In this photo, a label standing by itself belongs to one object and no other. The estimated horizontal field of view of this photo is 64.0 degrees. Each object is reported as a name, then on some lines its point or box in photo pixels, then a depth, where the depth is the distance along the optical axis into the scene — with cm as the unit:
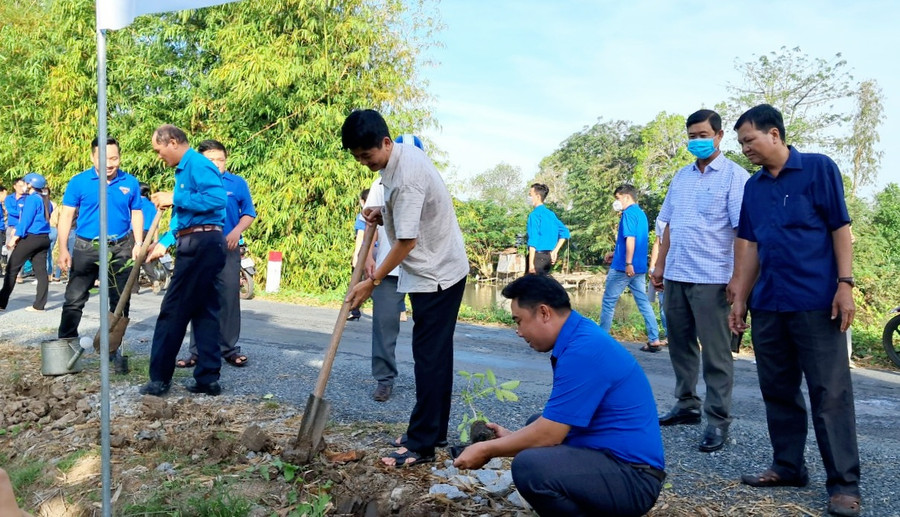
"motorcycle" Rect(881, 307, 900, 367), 898
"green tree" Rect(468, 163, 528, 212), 5572
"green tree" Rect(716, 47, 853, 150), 2283
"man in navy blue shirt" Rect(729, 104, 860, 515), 339
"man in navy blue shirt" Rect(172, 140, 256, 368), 634
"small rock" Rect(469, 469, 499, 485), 364
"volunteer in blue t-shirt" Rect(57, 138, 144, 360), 623
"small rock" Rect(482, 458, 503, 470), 389
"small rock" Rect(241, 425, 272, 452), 403
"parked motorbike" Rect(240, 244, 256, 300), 1342
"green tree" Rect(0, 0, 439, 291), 1617
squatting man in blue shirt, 276
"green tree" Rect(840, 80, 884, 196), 2545
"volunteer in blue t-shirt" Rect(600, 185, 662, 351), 828
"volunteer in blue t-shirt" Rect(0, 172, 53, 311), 980
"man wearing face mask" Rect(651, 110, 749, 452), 437
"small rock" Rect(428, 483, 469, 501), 347
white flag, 289
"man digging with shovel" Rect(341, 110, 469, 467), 377
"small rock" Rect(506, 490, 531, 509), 337
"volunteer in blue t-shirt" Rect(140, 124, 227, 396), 511
